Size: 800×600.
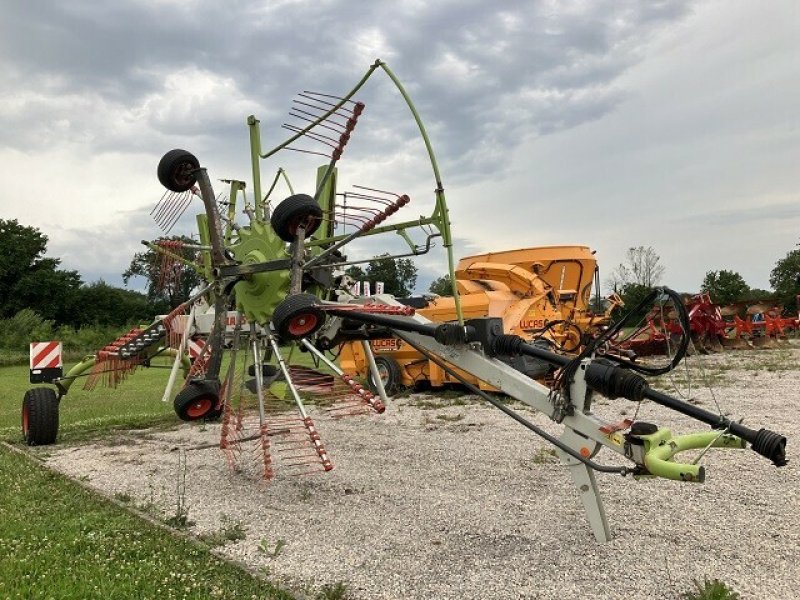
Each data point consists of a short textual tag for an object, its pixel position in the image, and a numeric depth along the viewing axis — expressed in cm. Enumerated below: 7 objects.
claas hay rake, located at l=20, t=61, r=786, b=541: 402
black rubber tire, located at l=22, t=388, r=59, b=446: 862
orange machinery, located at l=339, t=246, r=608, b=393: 1245
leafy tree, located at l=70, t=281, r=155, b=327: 5744
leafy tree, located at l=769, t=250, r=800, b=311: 6197
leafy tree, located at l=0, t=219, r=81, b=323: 5119
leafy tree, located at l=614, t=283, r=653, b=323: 1750
